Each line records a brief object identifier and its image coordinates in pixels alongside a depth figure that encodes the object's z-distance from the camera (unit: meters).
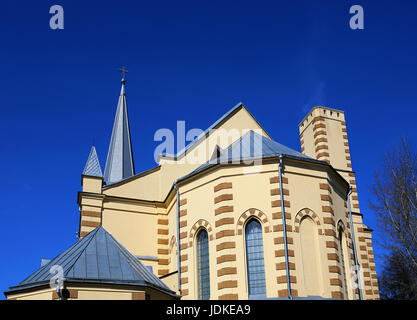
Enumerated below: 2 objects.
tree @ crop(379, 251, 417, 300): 24.44
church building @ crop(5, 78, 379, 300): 15.65
